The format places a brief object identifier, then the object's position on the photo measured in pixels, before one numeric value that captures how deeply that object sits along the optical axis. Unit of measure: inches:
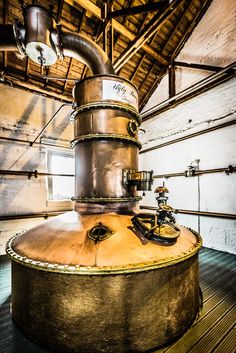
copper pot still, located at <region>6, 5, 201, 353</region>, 70.0
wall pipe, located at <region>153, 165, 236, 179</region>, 182.5
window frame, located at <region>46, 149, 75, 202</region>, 239.1
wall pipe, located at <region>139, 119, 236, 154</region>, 187.9
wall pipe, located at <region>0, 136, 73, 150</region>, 207.3
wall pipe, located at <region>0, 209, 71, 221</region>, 200.6
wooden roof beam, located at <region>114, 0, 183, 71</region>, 170.9
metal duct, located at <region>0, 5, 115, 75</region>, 111.7
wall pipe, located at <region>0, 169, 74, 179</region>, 201.2
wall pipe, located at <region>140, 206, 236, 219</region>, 183.7
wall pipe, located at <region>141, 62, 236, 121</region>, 181.8
